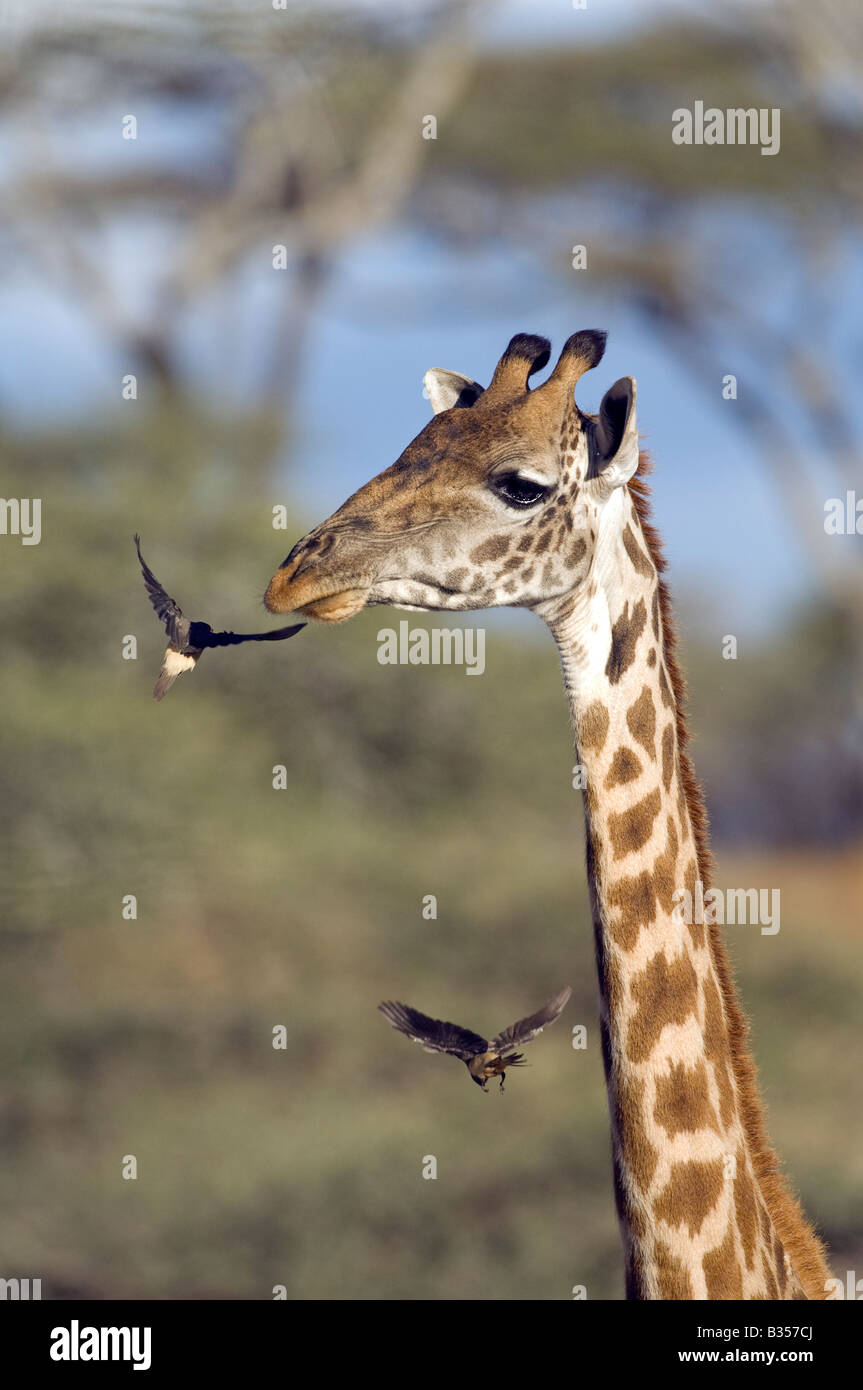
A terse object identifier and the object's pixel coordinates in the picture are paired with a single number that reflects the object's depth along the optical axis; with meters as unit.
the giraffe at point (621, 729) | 6.43
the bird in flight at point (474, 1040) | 6.30
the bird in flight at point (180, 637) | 6.18
